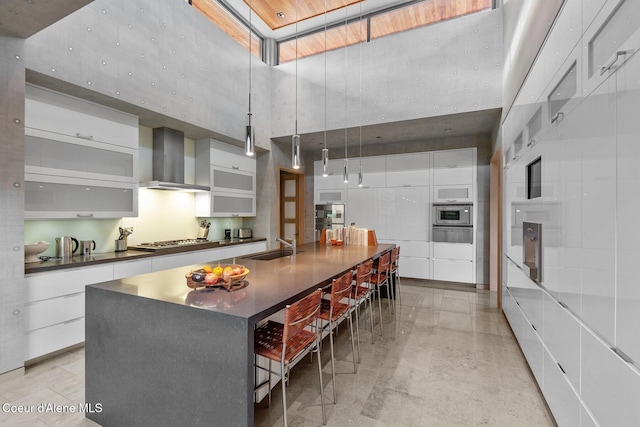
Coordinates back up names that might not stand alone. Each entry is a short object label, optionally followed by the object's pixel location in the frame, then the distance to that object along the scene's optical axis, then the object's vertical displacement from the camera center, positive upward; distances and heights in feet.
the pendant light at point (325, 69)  15.85 +7.97
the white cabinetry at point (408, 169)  18.38 +2.71
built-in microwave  17.34 -0.13
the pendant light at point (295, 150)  9.66 +2.01
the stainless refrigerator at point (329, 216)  20.86 -0.27
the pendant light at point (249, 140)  7.78 +1.89
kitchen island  4.79 -2.43
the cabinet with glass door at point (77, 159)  9.11 +1.81
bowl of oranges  6.20 -1.37
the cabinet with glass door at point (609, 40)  3.39 +2.24
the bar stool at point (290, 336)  5.38 -2.59
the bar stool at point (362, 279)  9.14 -2.10
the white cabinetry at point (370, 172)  19.53 +2.71
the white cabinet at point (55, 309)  8.58 -2.95
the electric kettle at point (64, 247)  10.28 -1.23
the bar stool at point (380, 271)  11.02 -2.28
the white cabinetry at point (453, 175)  17.35 +2.20
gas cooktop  12.69 -1.51
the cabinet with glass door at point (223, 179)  15.66 +1.82
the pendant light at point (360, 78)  15.89 +7.17
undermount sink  11.18 -1.66
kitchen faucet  11.52 -1.27
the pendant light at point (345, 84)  16.21 +6.95
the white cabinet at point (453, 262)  17.40 -2.91
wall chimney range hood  13.47 +2.39
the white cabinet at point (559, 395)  5.05 -3.43
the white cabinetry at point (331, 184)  20.86 +1.99
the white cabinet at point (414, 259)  18.39 -2.92
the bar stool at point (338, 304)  7.34 -2.37
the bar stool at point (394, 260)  12.62 -2.06
